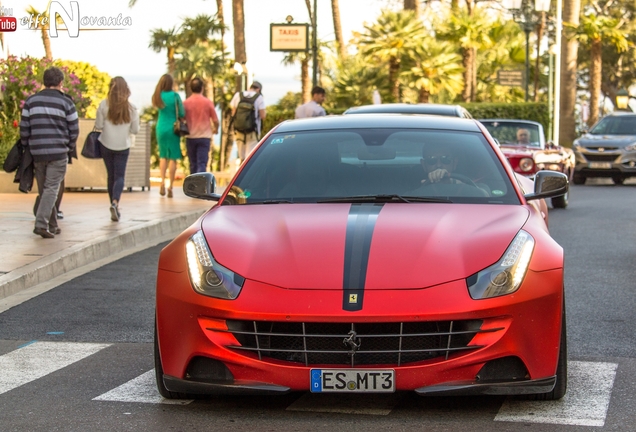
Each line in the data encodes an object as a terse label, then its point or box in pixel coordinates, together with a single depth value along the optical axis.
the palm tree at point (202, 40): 54.70
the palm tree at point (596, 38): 48.22
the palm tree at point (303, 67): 50.47
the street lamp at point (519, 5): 36.12
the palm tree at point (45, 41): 47.59
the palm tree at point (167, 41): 56.47
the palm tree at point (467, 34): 44.12
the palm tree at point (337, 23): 53.09
